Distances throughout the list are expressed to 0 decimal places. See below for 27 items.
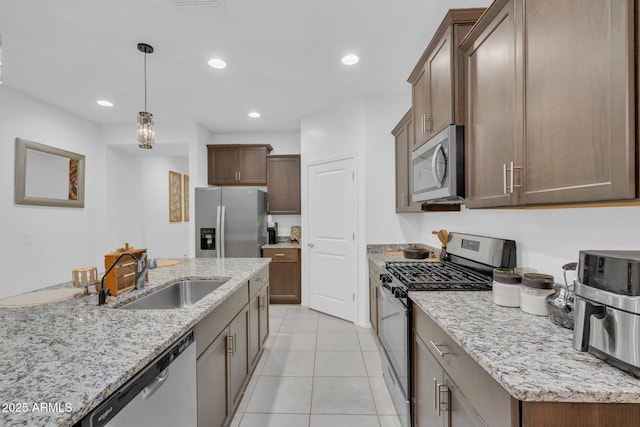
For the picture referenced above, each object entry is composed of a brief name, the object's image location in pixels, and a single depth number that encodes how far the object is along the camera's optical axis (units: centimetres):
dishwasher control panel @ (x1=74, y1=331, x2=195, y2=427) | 70
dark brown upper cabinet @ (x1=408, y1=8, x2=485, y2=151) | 157
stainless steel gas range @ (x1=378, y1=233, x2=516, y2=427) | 157
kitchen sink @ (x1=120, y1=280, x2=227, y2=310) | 184
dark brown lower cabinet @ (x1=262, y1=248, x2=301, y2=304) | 415
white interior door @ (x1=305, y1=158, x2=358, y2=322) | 347
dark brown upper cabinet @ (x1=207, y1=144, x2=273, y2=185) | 455
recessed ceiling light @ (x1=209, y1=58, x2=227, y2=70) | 258
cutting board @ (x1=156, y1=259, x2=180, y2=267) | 237
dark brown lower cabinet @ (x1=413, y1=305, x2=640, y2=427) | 69
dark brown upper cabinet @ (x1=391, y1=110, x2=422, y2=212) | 263
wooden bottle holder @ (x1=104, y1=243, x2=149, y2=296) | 146
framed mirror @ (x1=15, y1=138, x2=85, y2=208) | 318
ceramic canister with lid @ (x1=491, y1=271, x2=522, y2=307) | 126
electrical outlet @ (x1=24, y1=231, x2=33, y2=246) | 321
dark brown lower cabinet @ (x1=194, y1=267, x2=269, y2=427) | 133
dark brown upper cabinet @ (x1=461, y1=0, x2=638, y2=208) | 74
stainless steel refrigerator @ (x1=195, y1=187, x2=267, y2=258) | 406
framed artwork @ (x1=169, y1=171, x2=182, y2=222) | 560
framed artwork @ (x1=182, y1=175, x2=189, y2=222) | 612
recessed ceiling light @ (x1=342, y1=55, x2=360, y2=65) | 255
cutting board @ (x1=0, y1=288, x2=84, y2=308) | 136
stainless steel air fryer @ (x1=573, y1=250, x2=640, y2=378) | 69
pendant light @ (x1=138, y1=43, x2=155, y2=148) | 228
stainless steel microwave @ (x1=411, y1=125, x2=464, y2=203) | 157
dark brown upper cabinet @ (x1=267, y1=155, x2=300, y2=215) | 447
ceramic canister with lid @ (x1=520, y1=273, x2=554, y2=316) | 115
